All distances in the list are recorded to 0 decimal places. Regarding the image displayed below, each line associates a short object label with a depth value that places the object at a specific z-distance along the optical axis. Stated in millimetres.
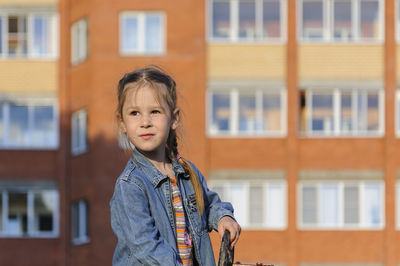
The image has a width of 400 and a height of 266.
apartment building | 46668
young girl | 6335
